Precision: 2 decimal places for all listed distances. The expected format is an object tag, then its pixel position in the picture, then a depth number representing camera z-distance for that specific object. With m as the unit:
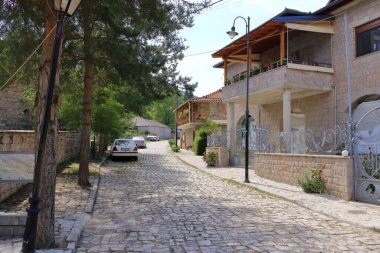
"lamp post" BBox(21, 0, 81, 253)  4.95
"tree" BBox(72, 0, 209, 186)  9.95
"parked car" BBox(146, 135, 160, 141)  75.38
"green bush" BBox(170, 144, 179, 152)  40.53
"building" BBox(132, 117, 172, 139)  90.44
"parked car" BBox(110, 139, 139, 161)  25.86
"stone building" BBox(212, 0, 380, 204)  14.94
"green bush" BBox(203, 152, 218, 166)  22.06
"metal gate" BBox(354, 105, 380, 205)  9.60
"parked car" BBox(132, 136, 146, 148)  48.45
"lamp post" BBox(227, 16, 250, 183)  14.60
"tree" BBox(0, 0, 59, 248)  5.63
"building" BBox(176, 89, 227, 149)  39.84
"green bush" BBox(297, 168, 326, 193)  11.33
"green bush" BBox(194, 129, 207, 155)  33.16
